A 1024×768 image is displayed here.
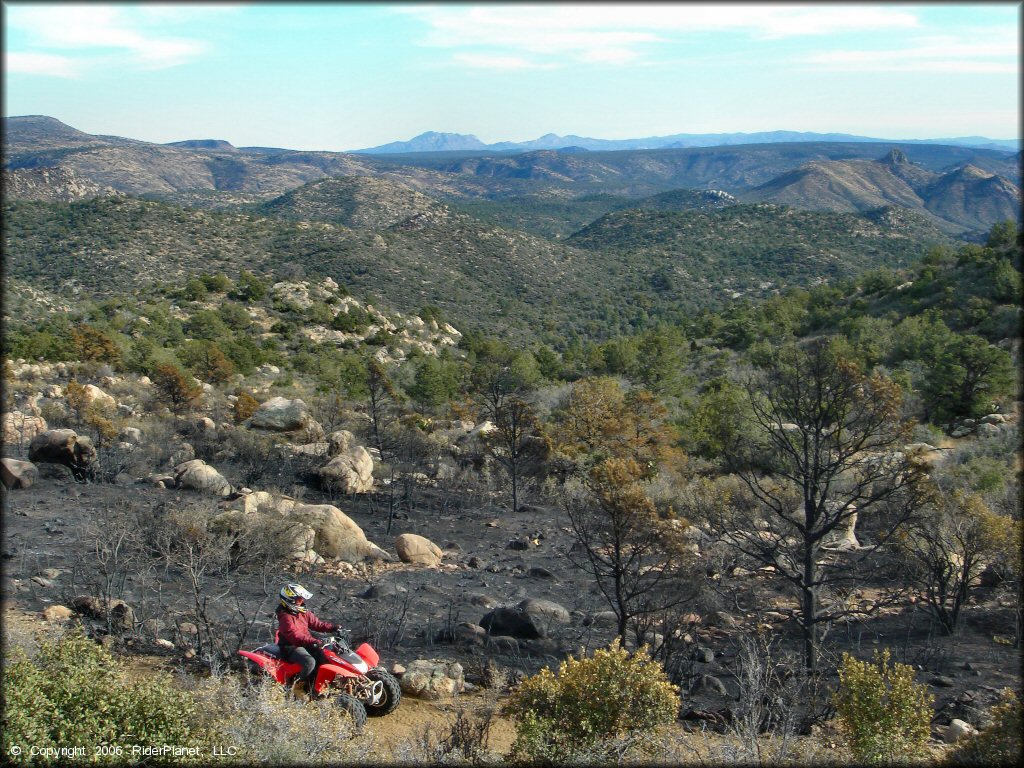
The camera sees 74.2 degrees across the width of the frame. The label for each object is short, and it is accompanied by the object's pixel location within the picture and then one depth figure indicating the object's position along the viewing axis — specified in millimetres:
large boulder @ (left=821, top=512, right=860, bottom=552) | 11670
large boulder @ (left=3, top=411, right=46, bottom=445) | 15961
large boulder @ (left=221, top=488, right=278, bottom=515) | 11680
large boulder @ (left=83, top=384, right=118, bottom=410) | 18209
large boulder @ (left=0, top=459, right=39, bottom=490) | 13039
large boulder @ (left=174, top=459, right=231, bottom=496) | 13469
